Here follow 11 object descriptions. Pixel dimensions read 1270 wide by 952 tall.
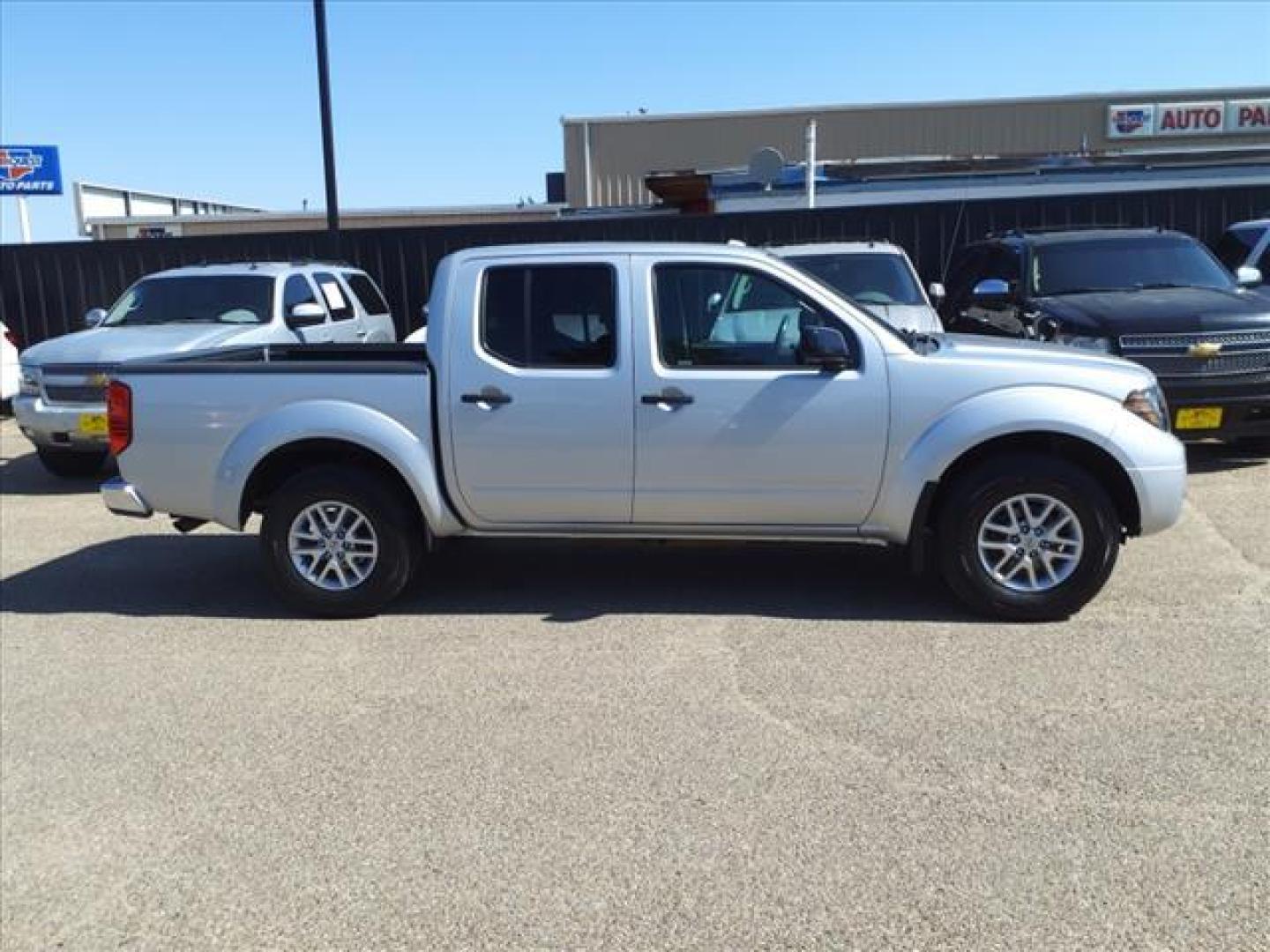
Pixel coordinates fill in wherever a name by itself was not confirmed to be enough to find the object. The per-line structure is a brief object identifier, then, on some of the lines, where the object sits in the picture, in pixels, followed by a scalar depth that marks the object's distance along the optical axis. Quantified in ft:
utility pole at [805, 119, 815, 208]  48.88
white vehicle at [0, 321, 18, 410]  40.22
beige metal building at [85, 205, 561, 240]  97.91
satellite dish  55.72
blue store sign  59.00
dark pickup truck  27.25
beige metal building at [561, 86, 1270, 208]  100.32
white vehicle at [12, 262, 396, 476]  31.09
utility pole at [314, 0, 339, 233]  47.47
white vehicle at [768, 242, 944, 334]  31.81
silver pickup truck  17.74
